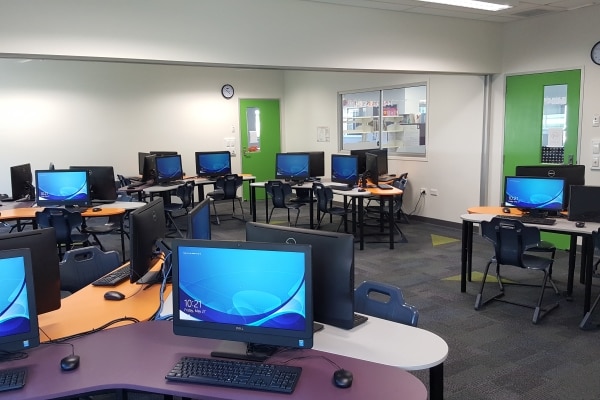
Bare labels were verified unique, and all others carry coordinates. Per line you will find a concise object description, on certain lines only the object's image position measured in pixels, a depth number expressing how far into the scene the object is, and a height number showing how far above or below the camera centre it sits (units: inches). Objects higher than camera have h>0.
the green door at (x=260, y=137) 415.2 +3.9
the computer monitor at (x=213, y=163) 335.6 -14.6
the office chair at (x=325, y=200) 273.0 -33.4
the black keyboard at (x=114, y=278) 113.7 -31.7
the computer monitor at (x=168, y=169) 300.2 -16.0
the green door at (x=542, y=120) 234.5 +8.5
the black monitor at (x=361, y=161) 292.1 -12.6
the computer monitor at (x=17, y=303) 73.8 -24.0
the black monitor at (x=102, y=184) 233.5 -19.2
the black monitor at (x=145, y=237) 101.4 -20.6
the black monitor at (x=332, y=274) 75.7 -20.8
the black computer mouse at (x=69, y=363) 72.8 -32.5
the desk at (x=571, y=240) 159.2 -36.3
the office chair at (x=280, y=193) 294.2 -31.2
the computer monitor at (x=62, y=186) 216.1 -18.5
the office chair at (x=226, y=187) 323.0 -29.6
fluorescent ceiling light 206.2 +57.5
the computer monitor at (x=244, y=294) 72.1 -23.0
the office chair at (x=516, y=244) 158.4 -34.9
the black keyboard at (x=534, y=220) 167.3 -28.8
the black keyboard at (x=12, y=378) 67.9 -32.9
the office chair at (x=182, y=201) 289.3 -34.9
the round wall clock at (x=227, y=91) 399.2 +41.4
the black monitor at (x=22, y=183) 236.7 -18.6
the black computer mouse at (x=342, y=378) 66.1 -32.2
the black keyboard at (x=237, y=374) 66.7 -32.6
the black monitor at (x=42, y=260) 84.0 -20.3
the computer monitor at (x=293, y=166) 307.3 -15.8
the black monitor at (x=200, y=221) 98.9 -16.9
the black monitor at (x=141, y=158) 326.6 -9.9
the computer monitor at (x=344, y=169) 279.7 -16.7
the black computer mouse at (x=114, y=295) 103.7 -32.1
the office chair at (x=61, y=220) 201.6 -31.4
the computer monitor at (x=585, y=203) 167.8 -22.8
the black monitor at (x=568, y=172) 183.5 -13.2
